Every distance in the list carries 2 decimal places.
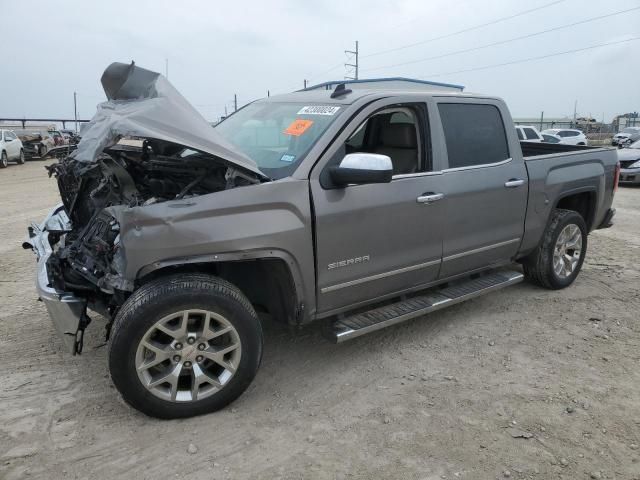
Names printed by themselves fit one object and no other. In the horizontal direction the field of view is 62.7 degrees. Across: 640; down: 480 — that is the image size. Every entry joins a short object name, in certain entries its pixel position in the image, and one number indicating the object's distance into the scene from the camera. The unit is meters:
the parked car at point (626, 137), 29.39
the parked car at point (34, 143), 25.09
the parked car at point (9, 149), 21.53
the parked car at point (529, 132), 16.45
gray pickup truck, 2.96
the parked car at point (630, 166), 13.45
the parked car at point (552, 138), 22.35
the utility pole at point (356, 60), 52.33
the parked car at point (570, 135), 26.11
